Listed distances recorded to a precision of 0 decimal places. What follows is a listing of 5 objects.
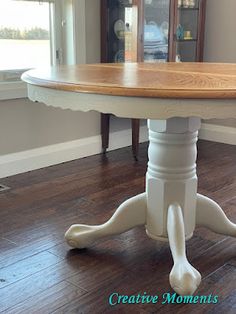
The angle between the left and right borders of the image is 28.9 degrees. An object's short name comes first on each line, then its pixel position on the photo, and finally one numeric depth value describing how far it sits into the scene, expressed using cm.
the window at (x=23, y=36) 269
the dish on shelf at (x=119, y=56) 317
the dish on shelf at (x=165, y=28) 333
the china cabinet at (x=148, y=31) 305
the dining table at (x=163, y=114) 123
